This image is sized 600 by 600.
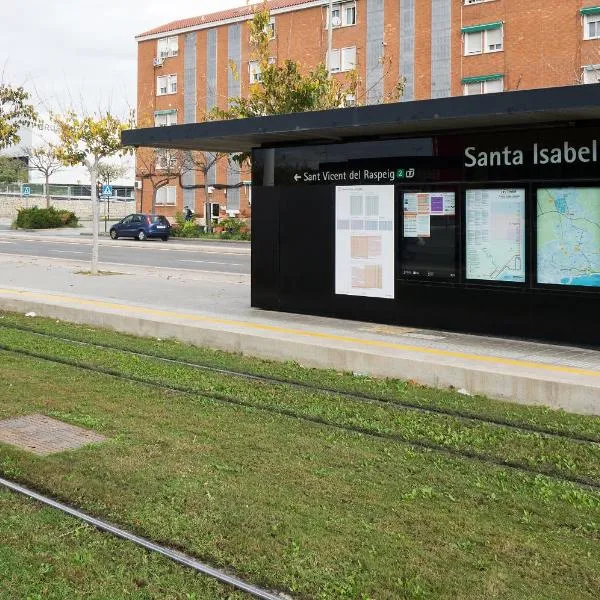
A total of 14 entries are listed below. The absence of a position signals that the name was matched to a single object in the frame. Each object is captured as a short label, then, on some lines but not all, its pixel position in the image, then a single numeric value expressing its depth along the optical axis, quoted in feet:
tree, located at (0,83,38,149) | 74.54
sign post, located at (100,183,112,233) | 172.91
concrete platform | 28.99
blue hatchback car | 154.51
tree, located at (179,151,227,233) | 170.01
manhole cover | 22.30
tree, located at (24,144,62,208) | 221.83
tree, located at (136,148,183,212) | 187.73
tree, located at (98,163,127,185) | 210.40
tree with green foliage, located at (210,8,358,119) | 88.99
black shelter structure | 34.50
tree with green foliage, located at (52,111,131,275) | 71.26
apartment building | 139.54
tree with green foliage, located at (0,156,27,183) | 253.65
